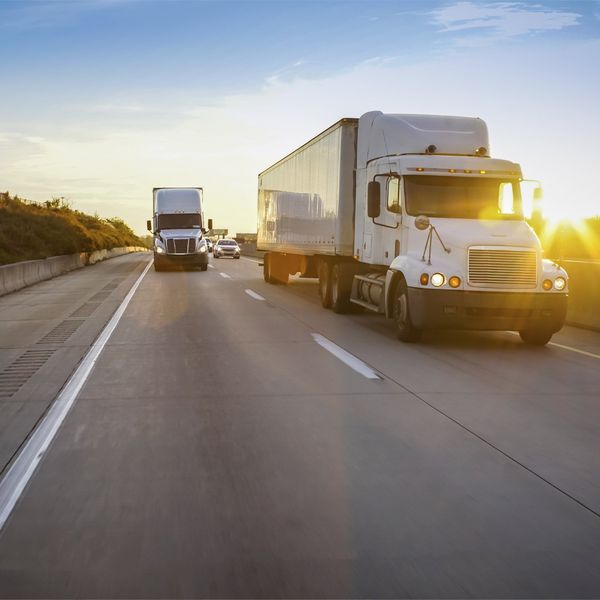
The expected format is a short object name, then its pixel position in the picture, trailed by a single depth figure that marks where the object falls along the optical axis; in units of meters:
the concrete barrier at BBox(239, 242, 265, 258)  68.08
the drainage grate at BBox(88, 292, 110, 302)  19.78
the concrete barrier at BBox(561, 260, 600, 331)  14.79
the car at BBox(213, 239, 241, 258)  57.75
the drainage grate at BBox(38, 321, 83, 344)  12.22
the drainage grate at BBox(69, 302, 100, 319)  15.90
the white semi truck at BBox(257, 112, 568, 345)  11.30
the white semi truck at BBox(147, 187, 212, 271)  33.91
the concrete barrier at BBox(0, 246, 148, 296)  22.78
